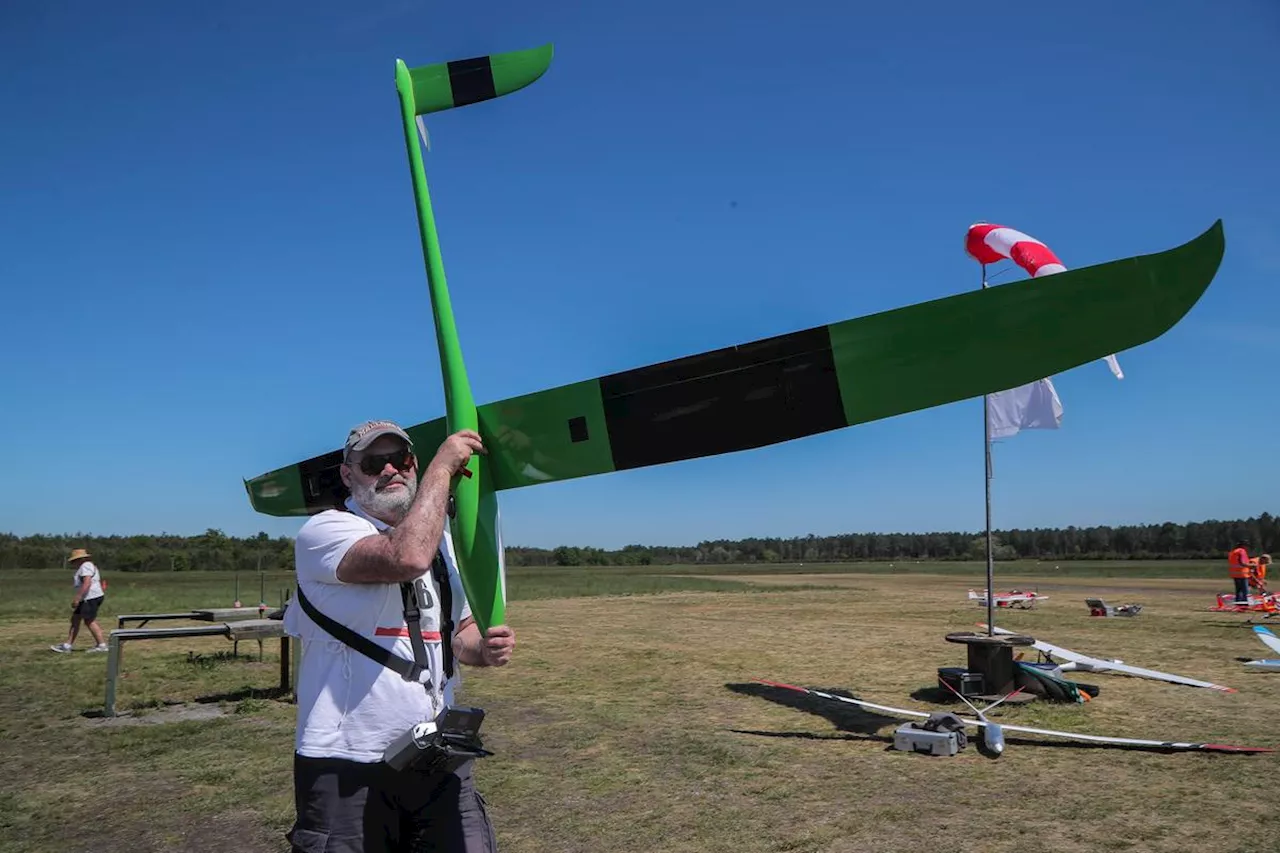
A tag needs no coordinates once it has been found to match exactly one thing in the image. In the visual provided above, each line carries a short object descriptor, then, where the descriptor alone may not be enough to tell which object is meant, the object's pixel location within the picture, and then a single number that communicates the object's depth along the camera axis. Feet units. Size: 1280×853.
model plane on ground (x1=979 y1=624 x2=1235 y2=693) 33.73
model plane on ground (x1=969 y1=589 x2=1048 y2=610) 75.79
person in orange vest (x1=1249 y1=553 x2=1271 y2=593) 74.06
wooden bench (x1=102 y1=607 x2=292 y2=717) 29.58
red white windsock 27.61
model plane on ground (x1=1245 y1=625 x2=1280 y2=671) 37.06
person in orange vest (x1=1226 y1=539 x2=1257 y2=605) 69.46
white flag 30.40
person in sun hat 44.37
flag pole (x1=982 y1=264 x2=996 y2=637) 31.42
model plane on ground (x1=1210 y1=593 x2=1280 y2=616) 63.72
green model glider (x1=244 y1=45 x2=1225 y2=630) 6.57
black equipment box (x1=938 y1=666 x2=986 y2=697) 29.73
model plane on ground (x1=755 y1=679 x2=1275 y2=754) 23.48
